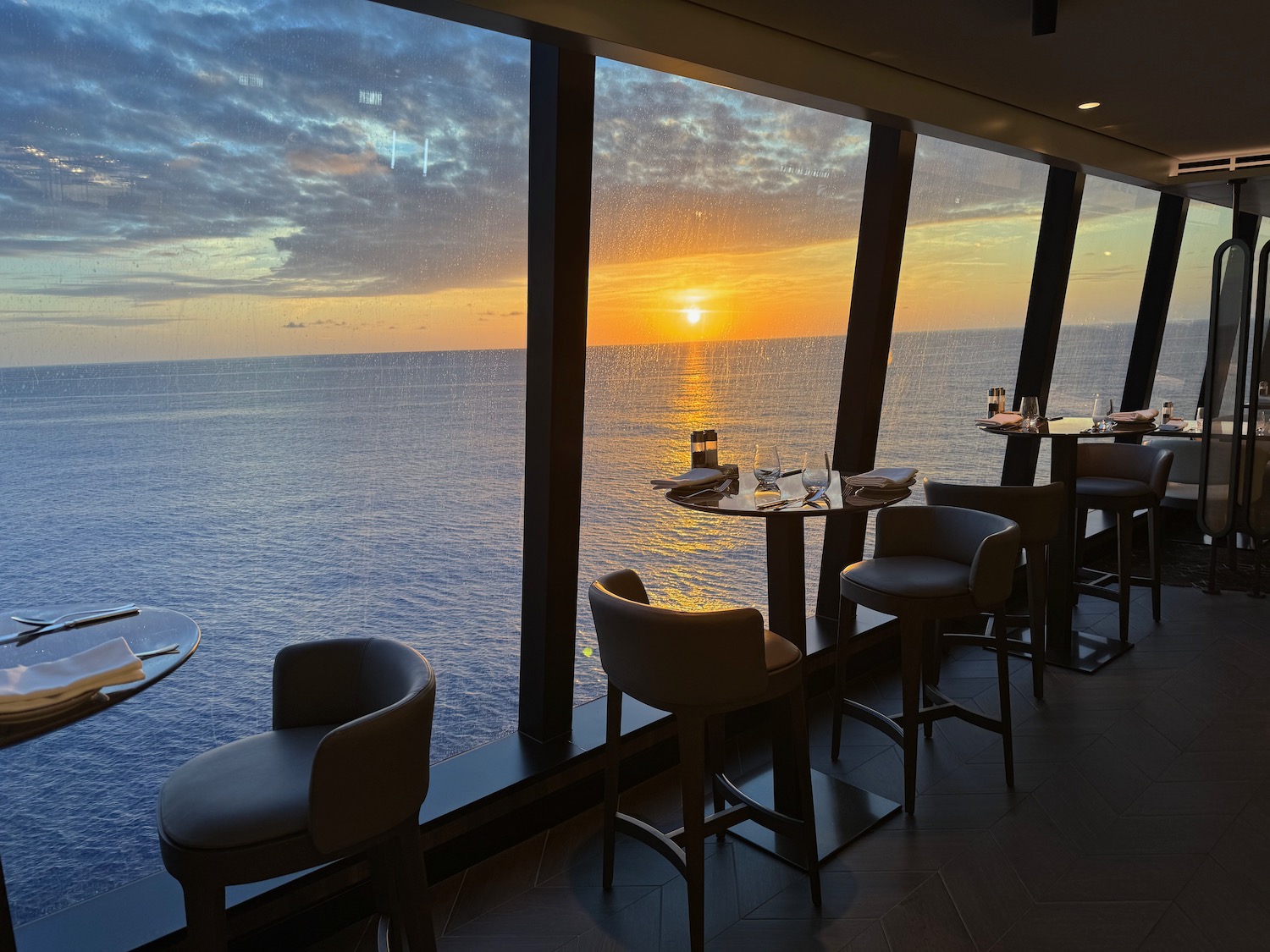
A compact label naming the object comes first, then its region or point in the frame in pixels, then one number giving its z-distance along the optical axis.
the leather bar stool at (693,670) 1.97
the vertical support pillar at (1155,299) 5.84
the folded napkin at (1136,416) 4.37
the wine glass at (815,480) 2.50
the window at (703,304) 2.99
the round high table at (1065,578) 3.92
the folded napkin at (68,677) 1.27
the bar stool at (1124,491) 4.19
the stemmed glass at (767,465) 2.65
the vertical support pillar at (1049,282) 4.66
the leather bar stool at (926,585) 2.70
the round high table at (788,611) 2.41
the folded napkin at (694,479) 2.52
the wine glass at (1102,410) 4.33
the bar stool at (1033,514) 3.39
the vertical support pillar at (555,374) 2.38
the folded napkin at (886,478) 2.58
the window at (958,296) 4.44
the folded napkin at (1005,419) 4.04
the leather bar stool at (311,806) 1.42
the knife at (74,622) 1.54
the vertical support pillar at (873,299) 3.44
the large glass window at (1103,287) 5.63
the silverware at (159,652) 1.45
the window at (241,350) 1.94
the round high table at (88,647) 1.24
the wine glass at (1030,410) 4.20
